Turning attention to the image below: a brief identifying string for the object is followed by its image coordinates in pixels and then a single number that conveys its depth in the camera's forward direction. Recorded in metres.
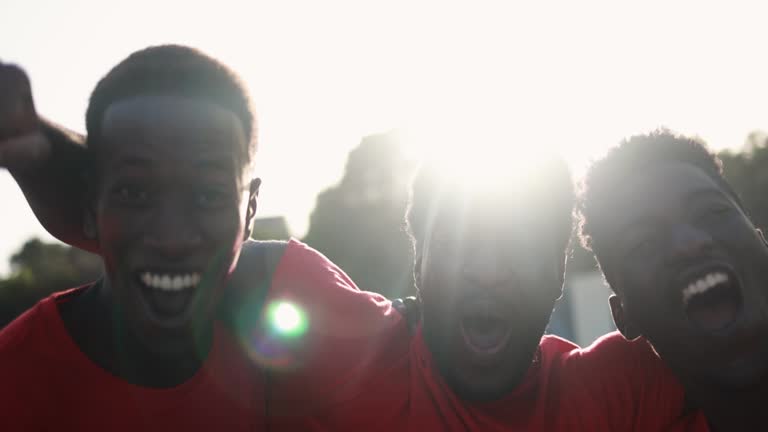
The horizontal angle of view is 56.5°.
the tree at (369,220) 22.69
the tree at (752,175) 22.45
